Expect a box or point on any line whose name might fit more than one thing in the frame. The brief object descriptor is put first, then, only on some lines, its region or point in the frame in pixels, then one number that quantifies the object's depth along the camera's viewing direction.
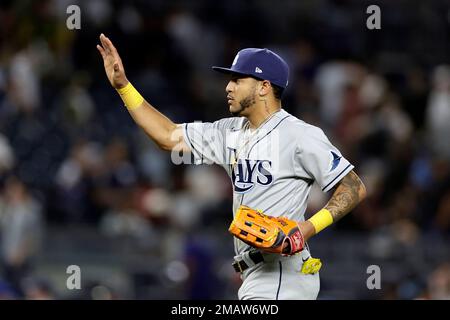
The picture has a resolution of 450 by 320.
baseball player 5.85
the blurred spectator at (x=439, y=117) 12.15
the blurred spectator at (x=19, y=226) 11.15
